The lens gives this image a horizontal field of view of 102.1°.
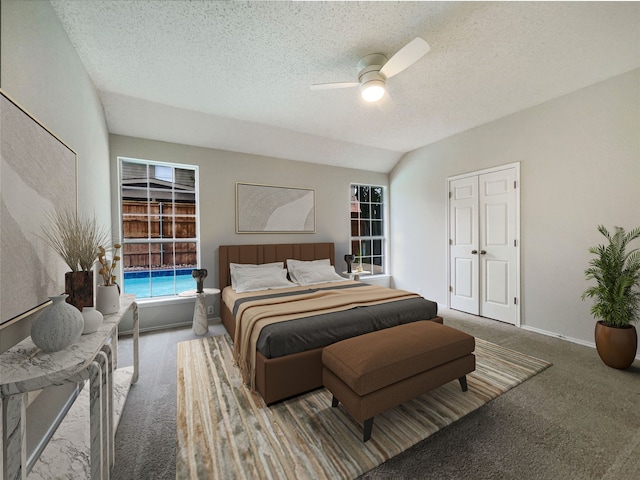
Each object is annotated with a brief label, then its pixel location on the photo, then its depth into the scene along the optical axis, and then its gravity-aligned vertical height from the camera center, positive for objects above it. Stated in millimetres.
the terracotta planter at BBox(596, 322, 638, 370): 2383 -1046
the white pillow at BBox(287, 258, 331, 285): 4077 -436
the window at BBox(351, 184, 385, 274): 5355 +204
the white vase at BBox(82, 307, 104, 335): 1449 -454
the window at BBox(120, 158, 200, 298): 3592 +205
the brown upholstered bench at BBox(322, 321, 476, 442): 1628 -895
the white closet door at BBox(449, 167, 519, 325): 3629 -140
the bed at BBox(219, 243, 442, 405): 2002 -753
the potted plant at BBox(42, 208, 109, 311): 1549 -75
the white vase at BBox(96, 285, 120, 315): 1839 -430
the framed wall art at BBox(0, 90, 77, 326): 1175 +174
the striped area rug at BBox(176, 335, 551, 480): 1457 -1282
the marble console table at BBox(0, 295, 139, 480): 1000 -607
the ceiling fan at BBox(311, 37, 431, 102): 2115 +1387
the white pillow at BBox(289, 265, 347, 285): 3893 -576
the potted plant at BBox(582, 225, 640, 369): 2396 -628
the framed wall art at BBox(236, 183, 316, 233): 4156 +490
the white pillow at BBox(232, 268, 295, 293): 3447 -579
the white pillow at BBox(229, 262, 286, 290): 3691 -441
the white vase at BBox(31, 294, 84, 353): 1161 -398
